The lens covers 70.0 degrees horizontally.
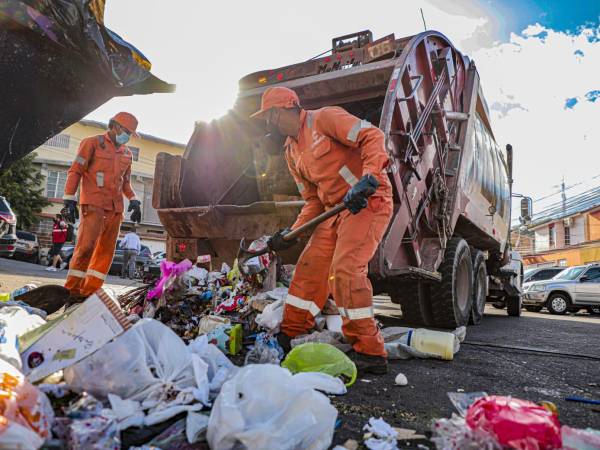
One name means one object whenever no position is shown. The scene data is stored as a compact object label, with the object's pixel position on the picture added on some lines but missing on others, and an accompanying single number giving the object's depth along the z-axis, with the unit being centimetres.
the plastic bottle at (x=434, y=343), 256
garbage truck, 301
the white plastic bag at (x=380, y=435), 126
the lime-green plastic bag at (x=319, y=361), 188
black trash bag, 167
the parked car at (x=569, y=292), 1072
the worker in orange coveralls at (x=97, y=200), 352
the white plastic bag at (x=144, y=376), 135
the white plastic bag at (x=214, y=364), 154
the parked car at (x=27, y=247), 1370
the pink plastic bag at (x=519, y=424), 105
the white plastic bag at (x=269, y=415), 111
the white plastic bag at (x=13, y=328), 134
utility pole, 2840
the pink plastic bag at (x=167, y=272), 309
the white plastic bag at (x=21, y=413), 90
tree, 1823
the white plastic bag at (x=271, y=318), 248
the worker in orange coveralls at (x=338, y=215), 212
